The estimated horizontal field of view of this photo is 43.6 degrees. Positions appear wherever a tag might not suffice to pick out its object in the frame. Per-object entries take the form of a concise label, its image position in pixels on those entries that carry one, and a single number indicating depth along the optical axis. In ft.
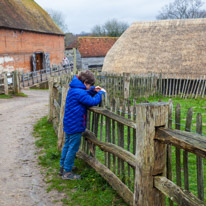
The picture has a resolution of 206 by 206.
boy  12.11
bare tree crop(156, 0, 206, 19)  174.60
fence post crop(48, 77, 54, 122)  24.01
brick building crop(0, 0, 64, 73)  66.71
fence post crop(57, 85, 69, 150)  15.70
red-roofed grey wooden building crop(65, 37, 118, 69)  114.93
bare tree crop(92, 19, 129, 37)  166.30
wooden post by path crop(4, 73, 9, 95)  45.88
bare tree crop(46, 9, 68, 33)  204.23
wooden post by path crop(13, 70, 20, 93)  47.66
